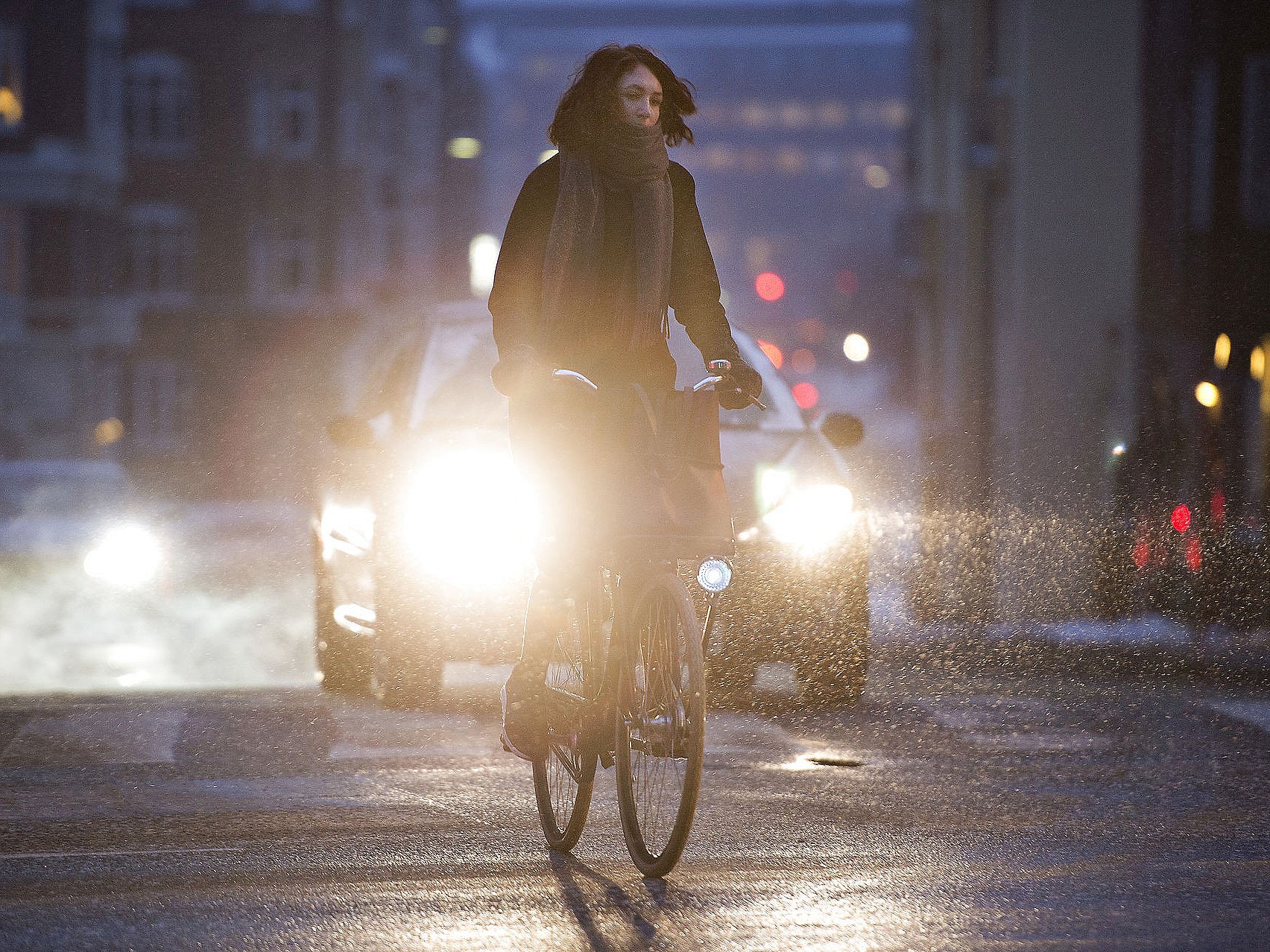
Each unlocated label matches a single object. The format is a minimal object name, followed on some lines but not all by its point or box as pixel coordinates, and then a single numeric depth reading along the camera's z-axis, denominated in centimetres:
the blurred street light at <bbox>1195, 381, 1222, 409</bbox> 4059
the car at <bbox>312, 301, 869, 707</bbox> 1712
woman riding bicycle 1146
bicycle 1012
